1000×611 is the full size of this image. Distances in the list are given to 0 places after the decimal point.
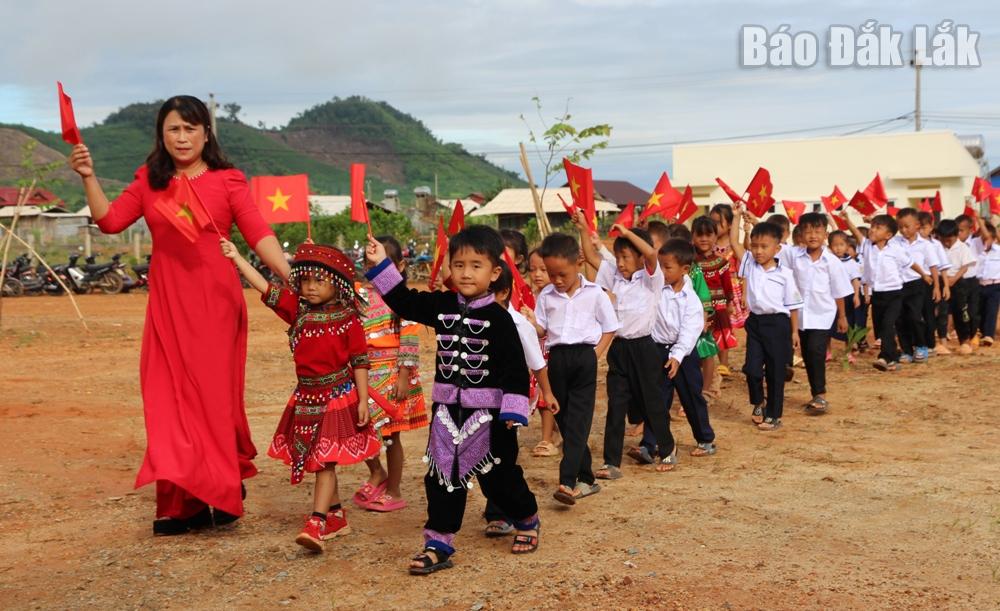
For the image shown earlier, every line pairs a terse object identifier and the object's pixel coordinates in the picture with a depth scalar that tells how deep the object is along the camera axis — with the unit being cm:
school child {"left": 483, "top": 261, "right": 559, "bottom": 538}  543
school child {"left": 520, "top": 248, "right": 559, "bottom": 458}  679
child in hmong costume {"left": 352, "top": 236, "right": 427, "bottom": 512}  597
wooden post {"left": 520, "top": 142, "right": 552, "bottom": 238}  1026
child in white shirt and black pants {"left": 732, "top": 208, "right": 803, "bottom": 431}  870
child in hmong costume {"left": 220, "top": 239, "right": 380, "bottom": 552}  523
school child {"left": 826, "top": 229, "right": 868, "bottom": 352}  1223
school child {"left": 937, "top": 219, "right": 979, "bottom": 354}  1334
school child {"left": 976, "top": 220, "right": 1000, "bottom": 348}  1354
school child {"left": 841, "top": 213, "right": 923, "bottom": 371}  1181
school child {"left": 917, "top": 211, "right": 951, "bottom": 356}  1262
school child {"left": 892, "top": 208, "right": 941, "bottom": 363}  1218
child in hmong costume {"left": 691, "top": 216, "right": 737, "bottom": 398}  970
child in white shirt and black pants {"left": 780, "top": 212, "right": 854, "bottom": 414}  947
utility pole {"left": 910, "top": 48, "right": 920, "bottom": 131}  4572
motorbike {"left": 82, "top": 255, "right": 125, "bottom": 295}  2536
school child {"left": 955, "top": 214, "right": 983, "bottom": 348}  1354
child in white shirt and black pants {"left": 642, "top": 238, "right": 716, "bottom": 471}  720
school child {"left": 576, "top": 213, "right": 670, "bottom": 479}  676
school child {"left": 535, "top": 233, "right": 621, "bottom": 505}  620
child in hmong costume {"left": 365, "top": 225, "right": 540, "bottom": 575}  486
